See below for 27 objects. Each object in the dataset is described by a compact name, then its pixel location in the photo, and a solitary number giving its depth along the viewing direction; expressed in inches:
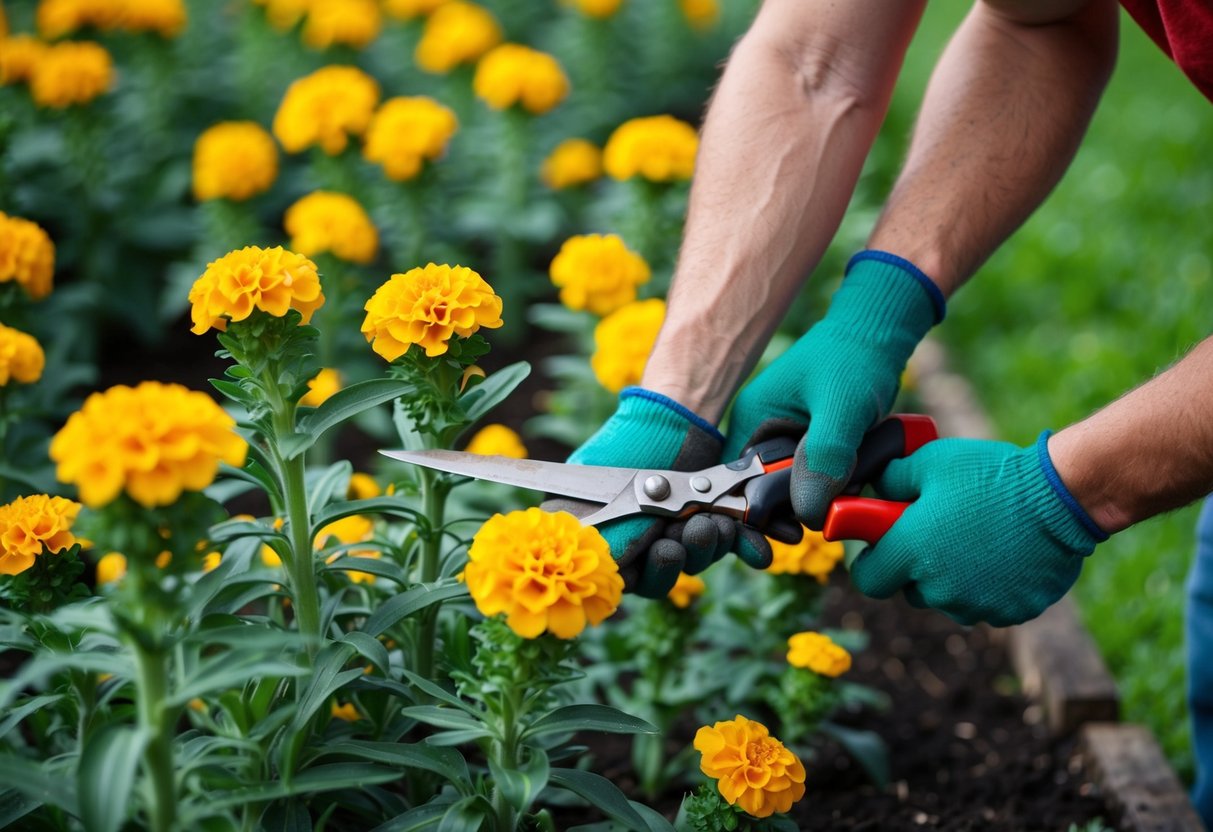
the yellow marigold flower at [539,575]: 54.6
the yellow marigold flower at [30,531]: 63.9
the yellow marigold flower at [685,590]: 84.4
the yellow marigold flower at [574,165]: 156.7
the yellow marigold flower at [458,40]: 164.2
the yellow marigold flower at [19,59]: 138.3
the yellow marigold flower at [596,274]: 106.4
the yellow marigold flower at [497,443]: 94.5
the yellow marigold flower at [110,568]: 88.0
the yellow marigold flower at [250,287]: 60.1
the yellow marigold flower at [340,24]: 167.8
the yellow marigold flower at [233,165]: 132.6
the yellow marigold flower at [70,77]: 135.0
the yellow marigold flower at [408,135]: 131.6
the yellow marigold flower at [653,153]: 122.7
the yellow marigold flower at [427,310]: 64.6
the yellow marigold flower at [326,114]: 135.4
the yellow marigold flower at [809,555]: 84.8
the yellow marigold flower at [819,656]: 82.7
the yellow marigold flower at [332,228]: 120.0
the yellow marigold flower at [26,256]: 90.9
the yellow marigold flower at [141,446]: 48.4
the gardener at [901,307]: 70.7
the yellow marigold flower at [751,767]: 65.3
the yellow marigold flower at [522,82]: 146.2
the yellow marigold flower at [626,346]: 96.7
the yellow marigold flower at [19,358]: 79.7
